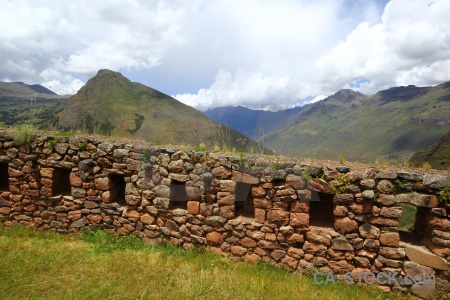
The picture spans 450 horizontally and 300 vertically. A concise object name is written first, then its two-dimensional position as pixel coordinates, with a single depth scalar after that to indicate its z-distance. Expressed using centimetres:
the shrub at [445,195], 500
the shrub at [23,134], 700
